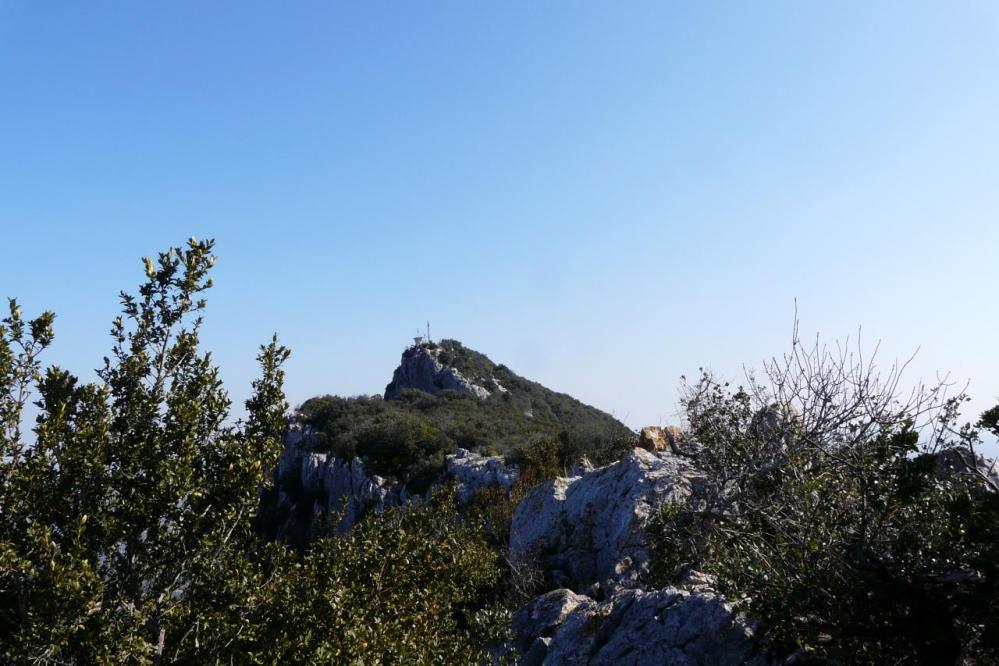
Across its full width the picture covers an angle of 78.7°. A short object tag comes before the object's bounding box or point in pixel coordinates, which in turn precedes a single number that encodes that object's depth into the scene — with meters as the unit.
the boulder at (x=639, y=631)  8.73
